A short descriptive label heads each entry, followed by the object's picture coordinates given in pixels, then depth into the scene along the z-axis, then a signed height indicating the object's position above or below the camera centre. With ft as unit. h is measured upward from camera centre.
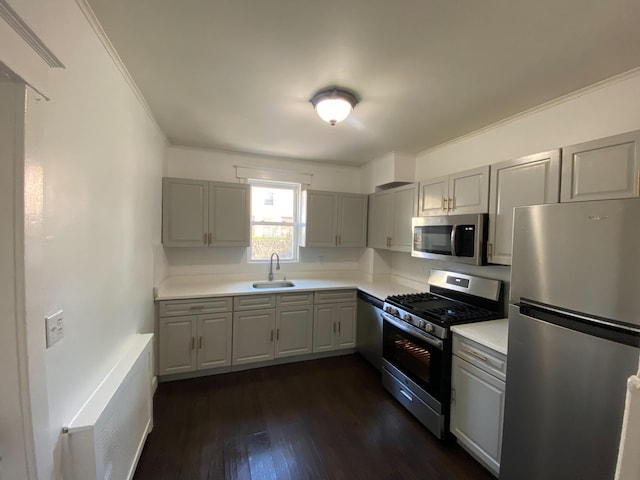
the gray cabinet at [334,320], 10.41 -3.43
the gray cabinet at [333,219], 11.54 +0.59
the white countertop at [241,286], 8.98 -2.10
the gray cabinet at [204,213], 9.57 +0.60
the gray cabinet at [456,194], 7.05 +1.22
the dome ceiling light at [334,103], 6.09 +3.01
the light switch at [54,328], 3.22 -1.27
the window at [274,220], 11.84 +0.49
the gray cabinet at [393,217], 9.68 +0.68
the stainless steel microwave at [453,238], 6.88 -0.06
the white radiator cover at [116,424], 3.57 -3.10
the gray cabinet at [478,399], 5.44 -3.53
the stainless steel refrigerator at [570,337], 3.63 -1.47
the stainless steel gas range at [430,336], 6.55 -2.72
